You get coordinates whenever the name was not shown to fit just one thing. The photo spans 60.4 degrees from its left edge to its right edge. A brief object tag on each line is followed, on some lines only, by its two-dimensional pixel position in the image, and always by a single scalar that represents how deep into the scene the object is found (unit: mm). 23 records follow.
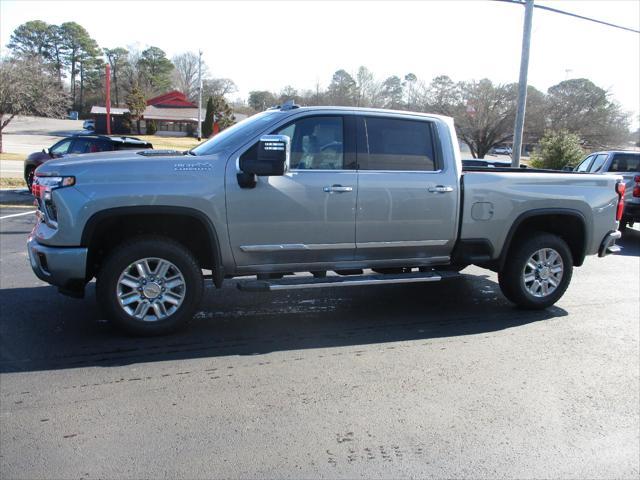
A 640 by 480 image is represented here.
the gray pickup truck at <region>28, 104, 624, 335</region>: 4672
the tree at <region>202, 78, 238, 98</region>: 84438
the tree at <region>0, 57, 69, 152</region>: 24438
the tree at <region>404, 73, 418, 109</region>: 37059
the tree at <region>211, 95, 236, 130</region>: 58031
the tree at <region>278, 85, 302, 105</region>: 55547
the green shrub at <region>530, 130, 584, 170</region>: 23438
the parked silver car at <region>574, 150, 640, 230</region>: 11617
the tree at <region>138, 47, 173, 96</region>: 92750
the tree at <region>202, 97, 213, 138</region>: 56500
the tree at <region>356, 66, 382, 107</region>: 47600
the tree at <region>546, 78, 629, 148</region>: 35062
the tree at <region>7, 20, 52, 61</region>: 85750
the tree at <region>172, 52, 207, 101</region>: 98112
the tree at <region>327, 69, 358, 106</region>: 43625
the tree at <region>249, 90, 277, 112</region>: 70712
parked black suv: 13398
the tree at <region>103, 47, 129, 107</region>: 93438
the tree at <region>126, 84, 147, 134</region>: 62656
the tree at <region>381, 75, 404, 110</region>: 43438
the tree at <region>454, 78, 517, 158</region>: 31812
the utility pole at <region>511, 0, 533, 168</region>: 13922
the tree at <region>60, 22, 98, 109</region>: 90250
